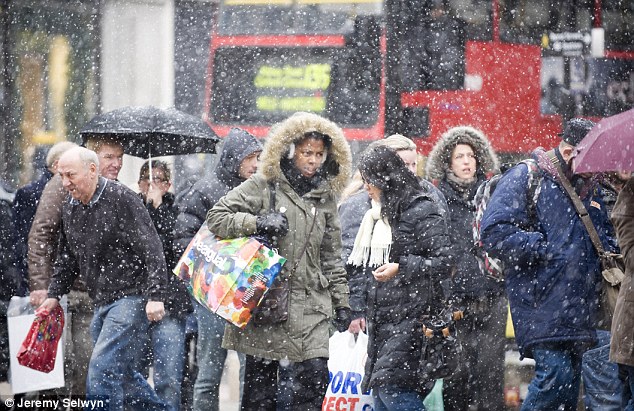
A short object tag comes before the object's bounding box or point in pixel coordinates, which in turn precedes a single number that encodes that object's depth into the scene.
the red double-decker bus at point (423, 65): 26.75
